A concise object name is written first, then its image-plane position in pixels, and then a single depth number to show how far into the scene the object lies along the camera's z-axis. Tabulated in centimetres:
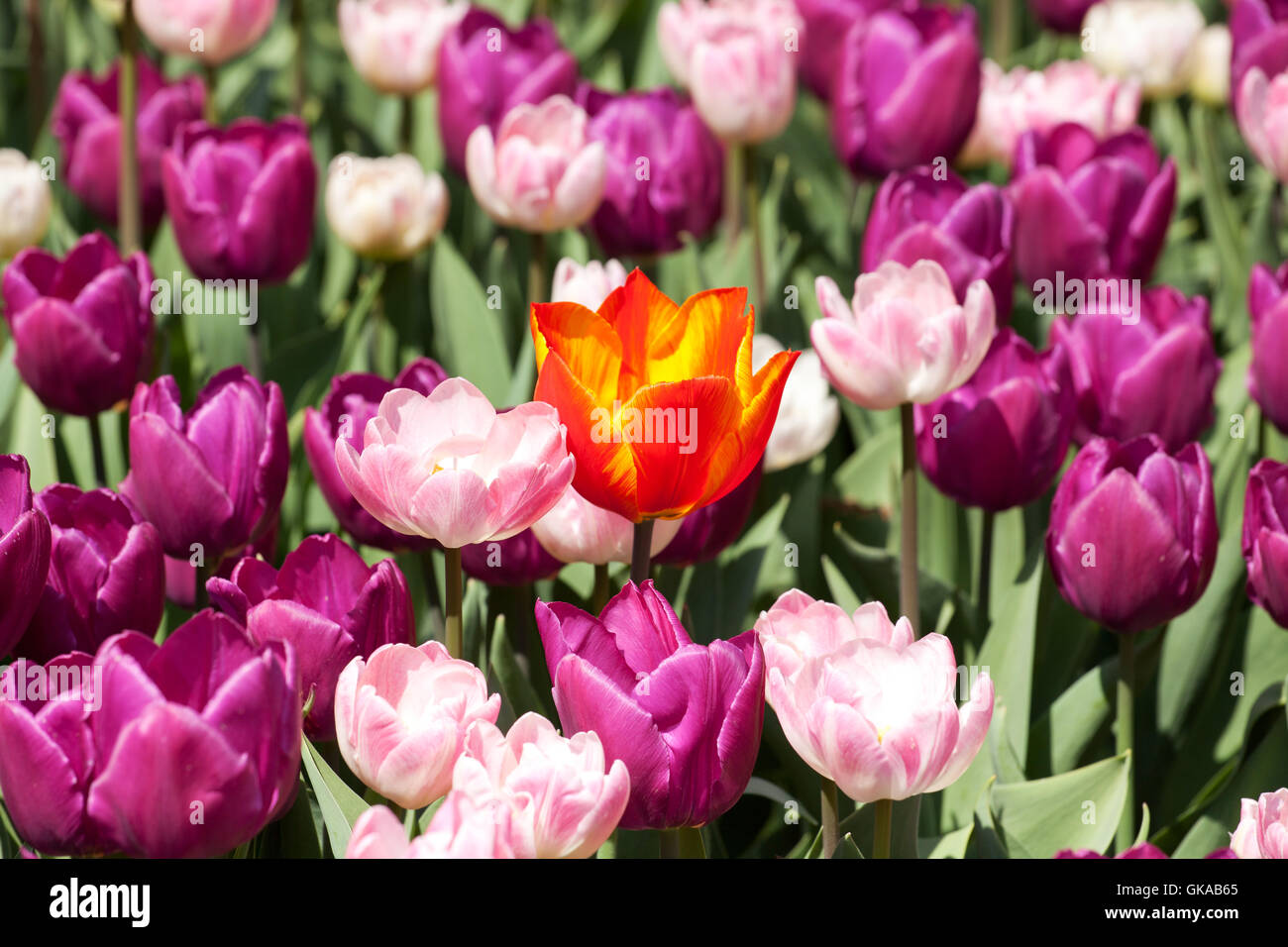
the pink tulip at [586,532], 113
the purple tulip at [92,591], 108
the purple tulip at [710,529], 116
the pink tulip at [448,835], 99
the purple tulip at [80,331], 122
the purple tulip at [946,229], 126
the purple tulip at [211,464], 114
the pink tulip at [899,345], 115
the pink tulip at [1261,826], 103
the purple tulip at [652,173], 142
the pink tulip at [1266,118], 139
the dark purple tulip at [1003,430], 119
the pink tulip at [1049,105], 149
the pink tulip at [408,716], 104
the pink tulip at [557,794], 101
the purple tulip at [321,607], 107
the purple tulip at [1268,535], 112
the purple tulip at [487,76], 147
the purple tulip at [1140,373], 123
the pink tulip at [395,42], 152
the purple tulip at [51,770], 101
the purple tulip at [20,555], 104
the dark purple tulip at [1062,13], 178
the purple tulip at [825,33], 161
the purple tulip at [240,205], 134
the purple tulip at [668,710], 103
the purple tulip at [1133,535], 114
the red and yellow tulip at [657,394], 106
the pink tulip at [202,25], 146
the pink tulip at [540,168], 134
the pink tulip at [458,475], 106
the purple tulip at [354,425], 117
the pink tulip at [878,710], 104
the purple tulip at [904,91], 141
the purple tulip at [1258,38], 149
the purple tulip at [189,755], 100
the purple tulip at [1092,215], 135
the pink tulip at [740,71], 144
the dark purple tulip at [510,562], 116
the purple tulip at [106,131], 147
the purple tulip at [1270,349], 124
